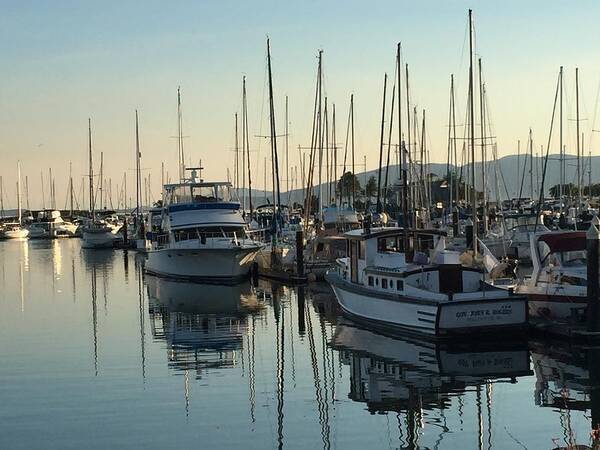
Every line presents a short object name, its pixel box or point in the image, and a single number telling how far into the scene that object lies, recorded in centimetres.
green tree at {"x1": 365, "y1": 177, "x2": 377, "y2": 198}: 14466
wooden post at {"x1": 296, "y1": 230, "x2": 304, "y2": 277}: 4581
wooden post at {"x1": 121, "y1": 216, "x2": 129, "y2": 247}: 9281
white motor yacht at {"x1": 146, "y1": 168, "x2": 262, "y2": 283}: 4931
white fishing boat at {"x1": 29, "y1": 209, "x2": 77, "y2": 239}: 13062
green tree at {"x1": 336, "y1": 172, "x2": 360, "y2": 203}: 7029
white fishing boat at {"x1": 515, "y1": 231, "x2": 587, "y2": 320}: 2847
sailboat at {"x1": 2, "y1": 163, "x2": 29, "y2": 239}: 12625
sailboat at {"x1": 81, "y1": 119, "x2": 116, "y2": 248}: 9438
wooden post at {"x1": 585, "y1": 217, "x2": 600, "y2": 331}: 2650
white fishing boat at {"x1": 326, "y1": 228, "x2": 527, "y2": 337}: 2806
